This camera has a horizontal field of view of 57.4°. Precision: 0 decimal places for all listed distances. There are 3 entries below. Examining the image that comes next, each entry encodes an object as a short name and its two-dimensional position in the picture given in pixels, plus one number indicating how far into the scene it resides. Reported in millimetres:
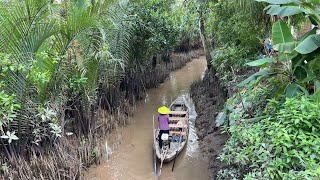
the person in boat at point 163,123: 6574
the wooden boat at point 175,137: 6254
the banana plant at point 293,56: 3881
